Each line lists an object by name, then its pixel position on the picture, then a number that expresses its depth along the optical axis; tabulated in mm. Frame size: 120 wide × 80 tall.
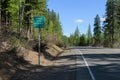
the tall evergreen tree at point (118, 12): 38315
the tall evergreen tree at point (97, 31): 55589
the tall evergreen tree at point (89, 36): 71349
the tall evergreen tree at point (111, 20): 40173
